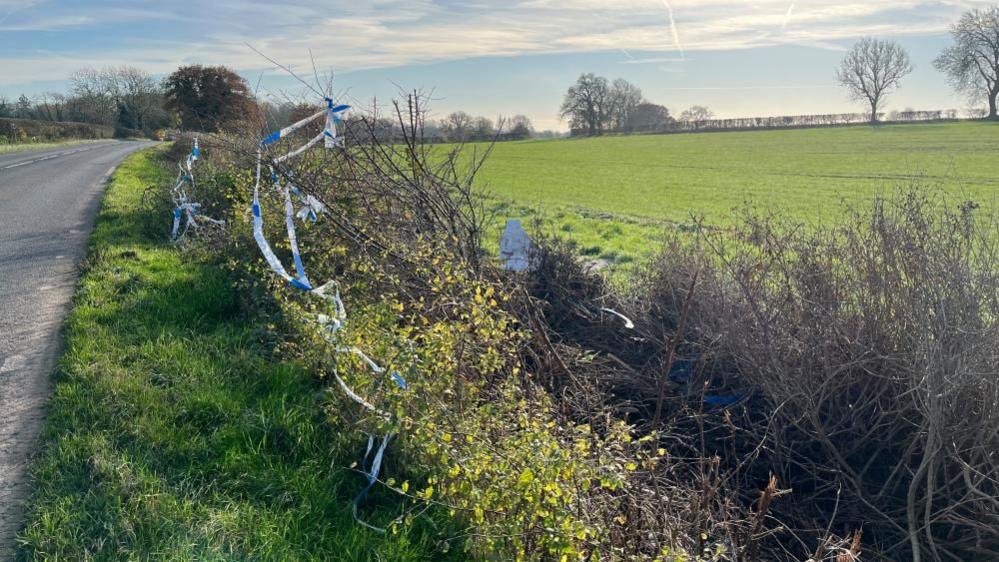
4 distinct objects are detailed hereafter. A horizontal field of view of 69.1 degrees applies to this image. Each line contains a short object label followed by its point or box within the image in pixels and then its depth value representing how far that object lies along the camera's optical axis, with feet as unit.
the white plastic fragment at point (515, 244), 23.70
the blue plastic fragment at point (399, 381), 12.59
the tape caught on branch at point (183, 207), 27.89
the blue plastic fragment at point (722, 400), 18.16
